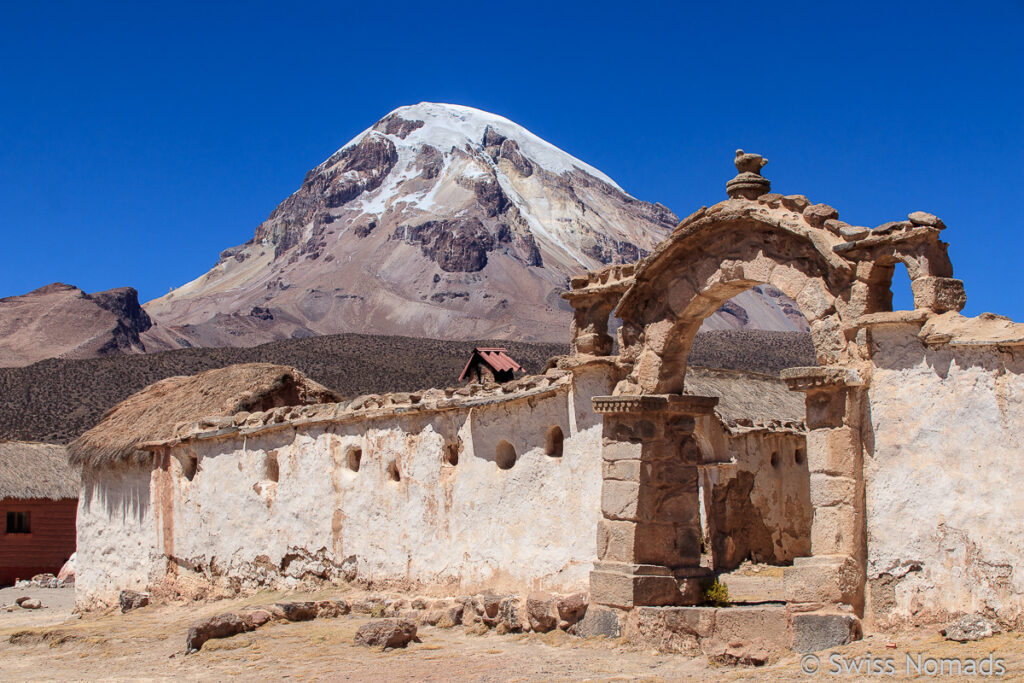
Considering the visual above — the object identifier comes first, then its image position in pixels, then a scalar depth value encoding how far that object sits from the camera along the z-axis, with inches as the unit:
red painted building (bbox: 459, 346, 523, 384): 1140.7
